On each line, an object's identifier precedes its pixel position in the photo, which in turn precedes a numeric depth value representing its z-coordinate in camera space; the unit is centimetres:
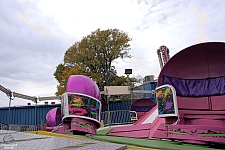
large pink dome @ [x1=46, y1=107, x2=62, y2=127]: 958
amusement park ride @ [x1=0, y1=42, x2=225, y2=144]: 481
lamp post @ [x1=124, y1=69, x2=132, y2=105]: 1523
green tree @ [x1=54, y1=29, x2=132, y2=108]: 1634
